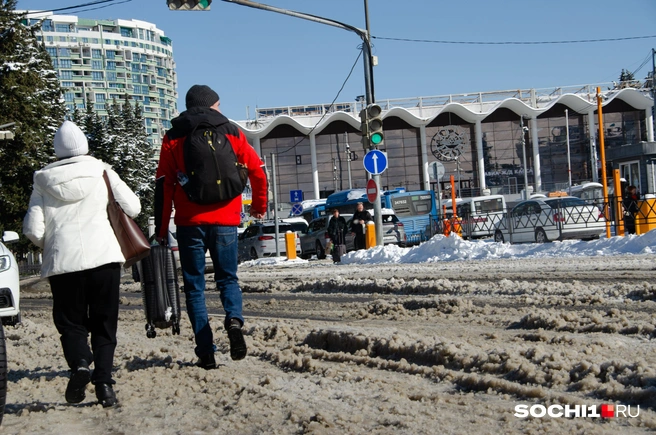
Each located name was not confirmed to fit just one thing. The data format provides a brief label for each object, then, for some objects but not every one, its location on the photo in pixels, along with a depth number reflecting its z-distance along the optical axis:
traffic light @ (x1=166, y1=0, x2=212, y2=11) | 16.59
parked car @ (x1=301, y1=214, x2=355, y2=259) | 31.23
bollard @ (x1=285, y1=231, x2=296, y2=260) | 27.72
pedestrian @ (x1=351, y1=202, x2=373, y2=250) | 23.69
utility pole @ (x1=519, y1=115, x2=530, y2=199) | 72.19
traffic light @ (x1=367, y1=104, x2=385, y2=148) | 20.03
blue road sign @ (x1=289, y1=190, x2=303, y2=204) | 41.66
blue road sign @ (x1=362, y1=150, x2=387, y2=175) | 20.19
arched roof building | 77.06
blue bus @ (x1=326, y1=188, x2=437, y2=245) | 42.73
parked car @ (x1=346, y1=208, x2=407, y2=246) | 31.56
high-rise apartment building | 170.88
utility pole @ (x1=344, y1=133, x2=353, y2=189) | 71.08
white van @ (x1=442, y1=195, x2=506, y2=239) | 27.77
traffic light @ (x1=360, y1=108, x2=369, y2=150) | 20.16
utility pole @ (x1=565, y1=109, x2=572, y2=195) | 75.60
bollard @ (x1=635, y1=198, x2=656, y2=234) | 21.34
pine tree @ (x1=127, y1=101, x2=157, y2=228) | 63.53
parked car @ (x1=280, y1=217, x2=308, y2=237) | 36.38
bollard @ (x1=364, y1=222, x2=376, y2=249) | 23.92
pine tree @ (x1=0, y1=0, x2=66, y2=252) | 36.34
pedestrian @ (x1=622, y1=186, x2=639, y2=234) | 21.69
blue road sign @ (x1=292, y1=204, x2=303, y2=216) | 41.00
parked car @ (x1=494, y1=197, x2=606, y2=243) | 23.45
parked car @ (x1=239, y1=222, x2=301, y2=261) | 33.38
